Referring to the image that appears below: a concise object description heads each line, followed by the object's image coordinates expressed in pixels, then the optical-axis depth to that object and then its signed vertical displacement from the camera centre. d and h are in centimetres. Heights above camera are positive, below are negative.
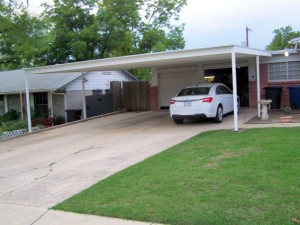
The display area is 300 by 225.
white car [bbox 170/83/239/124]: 1331 -40
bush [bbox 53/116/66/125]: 2295 -143
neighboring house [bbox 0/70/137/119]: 2327 +50
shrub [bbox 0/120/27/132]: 1806 -135
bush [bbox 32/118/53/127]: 2172 -141
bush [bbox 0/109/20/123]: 2473 -115
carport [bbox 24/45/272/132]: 1194 +132
